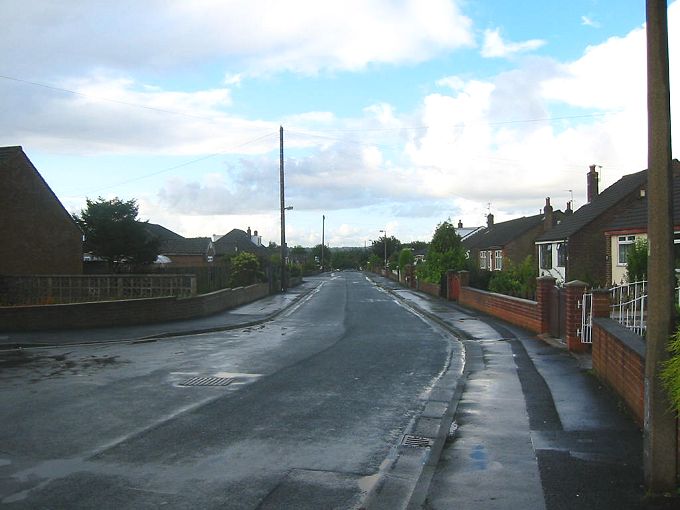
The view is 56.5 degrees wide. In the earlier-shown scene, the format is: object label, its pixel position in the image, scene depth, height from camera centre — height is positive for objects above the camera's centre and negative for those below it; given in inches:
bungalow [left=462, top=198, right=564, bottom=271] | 2247.8 +96.6
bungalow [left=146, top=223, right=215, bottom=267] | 2942.9 +78.2
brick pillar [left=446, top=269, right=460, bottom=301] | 1332.4 -41.4
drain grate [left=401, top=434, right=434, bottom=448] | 269.1 -76.2
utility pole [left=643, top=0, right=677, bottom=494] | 192.2 +1.2
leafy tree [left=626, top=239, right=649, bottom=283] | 684.1 +3.3
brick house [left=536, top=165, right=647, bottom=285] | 1438.2 +68.5
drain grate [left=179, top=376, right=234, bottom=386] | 412.5 -77.3
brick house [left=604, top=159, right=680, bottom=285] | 1029.8 +52.8
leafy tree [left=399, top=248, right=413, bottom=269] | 2739.4 +34.3
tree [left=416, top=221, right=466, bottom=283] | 1487.5 +32.8
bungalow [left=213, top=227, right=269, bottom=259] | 3715.8 +138.0
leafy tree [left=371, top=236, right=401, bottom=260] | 5408.5 +164.8
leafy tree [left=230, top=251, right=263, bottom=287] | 1549.0 -10.8
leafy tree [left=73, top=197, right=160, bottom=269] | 1700.3 +84.6
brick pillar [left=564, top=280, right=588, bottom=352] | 503.2 -37.8
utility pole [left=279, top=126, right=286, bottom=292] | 1667.2 +154.4
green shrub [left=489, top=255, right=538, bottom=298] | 1080.3 -27.1
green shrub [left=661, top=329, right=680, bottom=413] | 179.5 -31.1
